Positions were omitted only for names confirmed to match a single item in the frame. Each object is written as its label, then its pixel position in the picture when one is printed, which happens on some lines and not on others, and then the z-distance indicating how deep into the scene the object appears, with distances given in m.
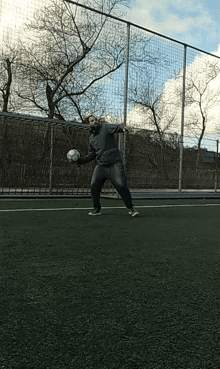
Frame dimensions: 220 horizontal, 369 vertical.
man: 6.49
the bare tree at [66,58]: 11.43
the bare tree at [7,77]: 11.38
